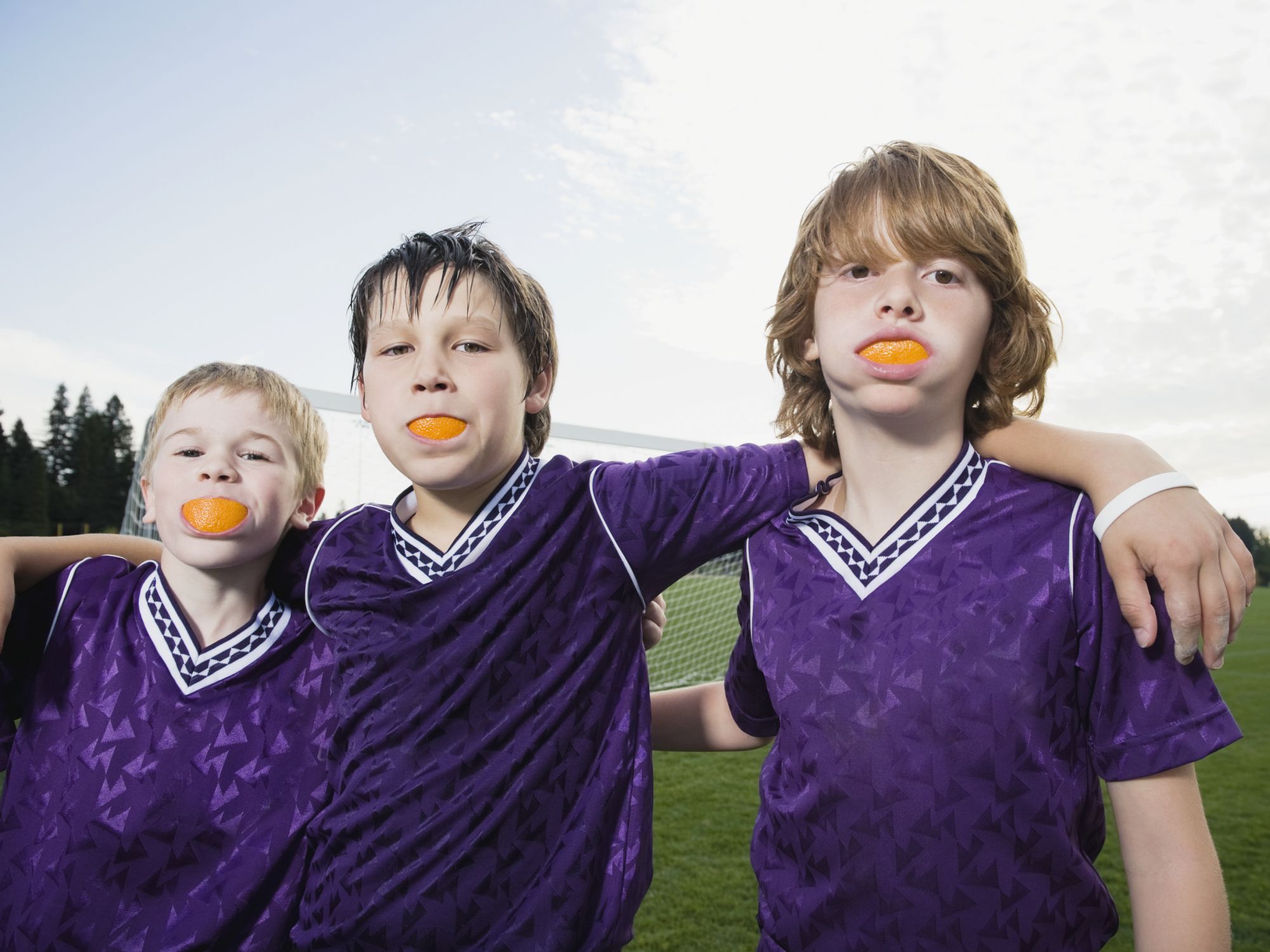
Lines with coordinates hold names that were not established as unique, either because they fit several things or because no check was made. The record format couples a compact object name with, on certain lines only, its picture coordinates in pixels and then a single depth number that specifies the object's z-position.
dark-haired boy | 1.28
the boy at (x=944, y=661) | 1.14
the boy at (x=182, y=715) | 1.35
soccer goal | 5.09
